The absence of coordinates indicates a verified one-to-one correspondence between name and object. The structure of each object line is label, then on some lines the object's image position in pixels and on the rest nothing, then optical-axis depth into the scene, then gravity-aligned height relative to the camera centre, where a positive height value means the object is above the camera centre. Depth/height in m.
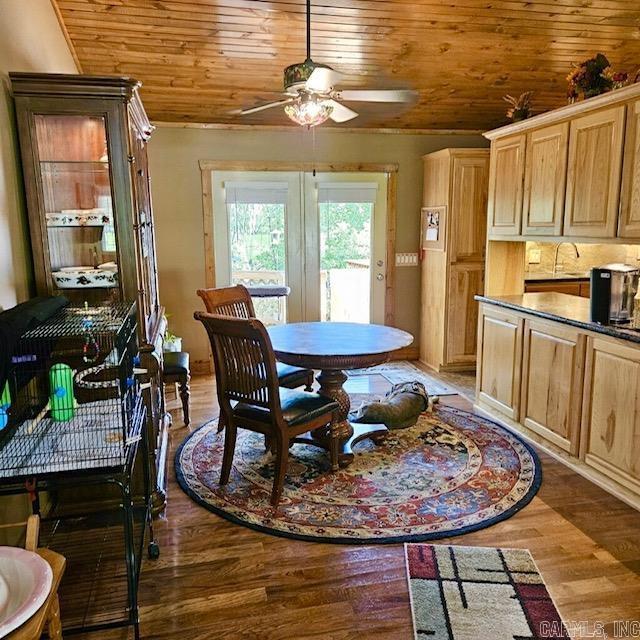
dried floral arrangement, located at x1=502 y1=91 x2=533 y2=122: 3.95 +0.86
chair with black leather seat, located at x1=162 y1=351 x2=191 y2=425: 3.82 -0.95
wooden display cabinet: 2.46 +0.22
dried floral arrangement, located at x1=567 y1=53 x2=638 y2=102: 3.19 +0.88
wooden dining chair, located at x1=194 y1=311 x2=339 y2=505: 2.79 -0.86
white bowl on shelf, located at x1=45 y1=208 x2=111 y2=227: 2.61 +0.09
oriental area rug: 2.73 -1.42
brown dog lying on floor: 3.87 -1.26
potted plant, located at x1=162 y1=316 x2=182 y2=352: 4.41 -0.88
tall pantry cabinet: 5.30 -0.21
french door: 5.54 -0.07
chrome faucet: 6.06 -0.29
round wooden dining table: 3.15 -0.68
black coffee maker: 3.06 -0.36
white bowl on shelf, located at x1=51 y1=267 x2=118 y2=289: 2.63 -0.20
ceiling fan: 2.88 +0.77
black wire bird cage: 1.86 -0.65
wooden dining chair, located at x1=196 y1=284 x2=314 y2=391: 3.69 -0.51
